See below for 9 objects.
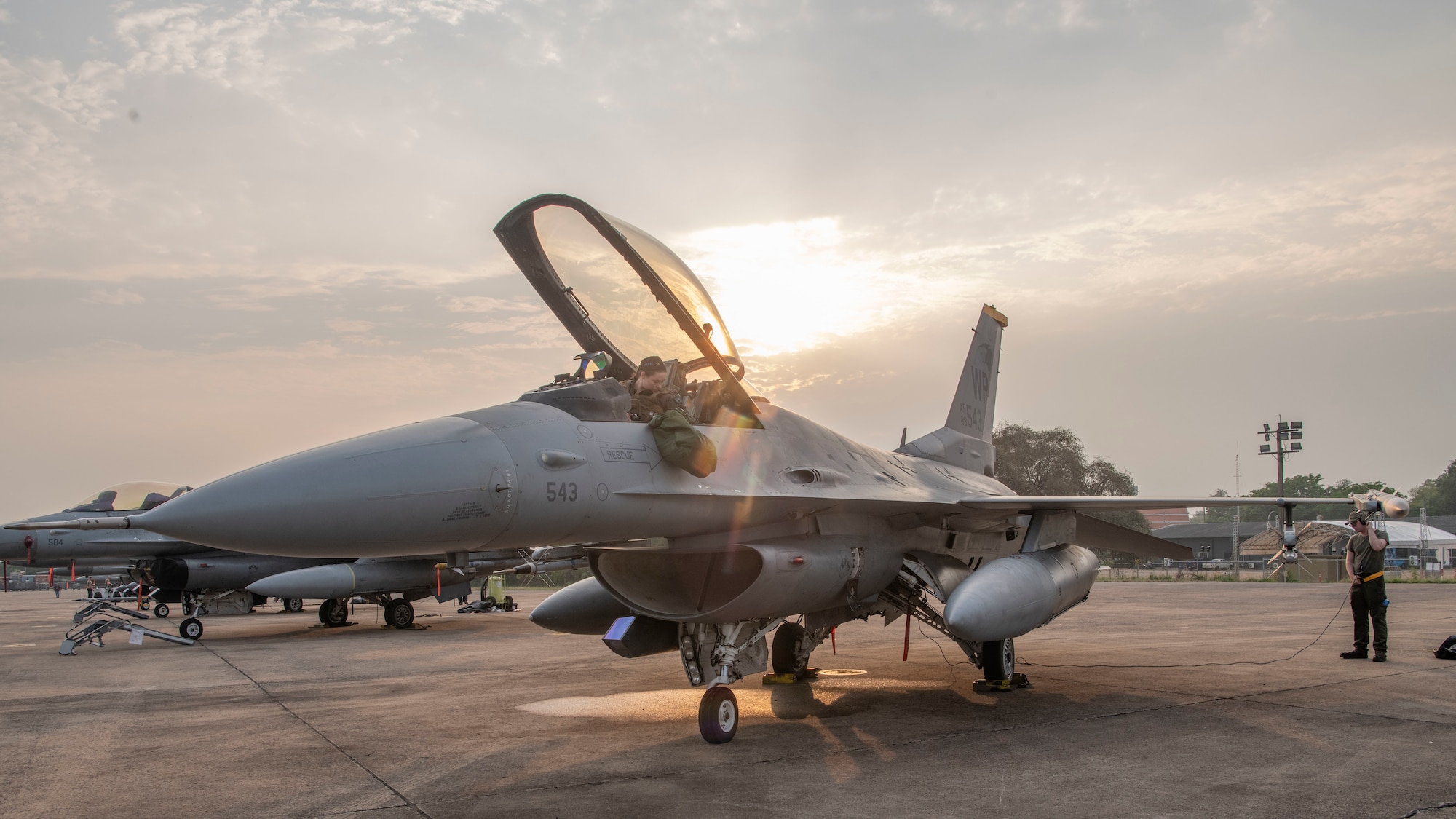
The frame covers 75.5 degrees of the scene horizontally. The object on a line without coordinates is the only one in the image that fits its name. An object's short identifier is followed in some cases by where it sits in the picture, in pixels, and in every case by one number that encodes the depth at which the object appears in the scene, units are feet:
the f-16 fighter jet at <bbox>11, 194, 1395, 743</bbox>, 14.40
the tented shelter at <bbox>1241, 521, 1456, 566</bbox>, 144.05
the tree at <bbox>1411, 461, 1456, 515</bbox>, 347.36
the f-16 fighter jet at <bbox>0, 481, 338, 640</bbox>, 55.11
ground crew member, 31.42
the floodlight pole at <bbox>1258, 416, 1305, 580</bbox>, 128.26
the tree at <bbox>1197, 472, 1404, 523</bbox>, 289.33
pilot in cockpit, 19.65
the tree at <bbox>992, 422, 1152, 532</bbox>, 194.39
